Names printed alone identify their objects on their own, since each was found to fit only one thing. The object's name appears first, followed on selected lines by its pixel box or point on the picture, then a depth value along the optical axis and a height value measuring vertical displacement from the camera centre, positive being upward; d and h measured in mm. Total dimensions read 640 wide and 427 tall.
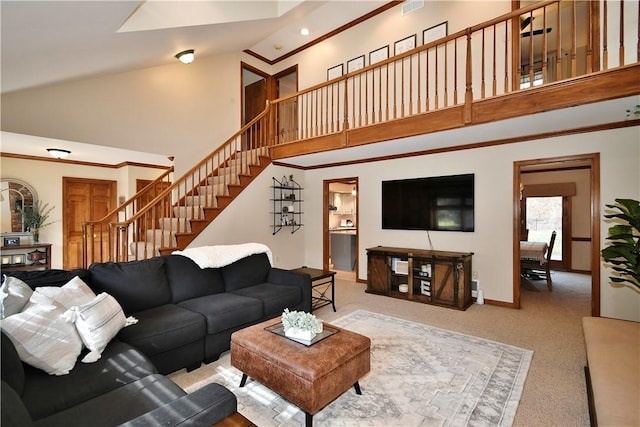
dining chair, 5535 -1063
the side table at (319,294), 4012 -1318
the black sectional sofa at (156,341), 1281 -886
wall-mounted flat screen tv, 4766 +134
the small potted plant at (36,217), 5445 -113
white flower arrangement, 2125 -828
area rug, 1974 -1351
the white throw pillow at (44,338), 1581 -705
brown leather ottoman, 1784 -984
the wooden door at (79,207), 6035 +79
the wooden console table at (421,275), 4328 -996
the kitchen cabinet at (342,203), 9555 +257
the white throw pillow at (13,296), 1717 -507
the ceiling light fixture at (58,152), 4695 +932
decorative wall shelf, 6117 +135
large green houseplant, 2465 -230
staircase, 4070 +180
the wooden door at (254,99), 7707 +2931
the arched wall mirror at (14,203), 5293 +140
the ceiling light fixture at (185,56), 4586 +2375
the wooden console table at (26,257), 4969 -793
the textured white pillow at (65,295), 1890 -564
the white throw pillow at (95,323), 1852 -720
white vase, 2105 -872
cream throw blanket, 3321 -498
